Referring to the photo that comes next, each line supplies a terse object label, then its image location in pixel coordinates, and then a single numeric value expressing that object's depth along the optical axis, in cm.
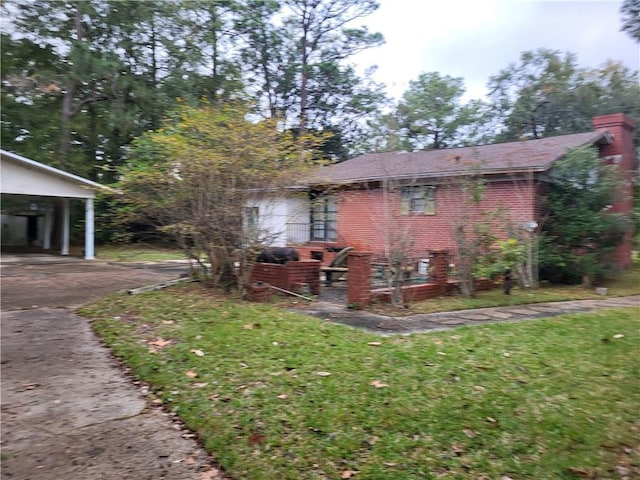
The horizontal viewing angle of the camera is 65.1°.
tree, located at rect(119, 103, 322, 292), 762
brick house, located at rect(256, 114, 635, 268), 970
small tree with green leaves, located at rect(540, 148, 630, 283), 1084
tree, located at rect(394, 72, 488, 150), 3305
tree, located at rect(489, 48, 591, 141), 2822
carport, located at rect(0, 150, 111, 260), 1730
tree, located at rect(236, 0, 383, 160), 3372
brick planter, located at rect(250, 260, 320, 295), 884
